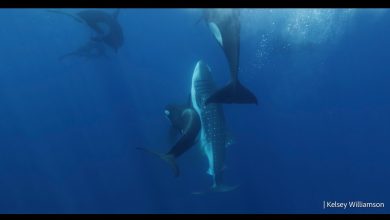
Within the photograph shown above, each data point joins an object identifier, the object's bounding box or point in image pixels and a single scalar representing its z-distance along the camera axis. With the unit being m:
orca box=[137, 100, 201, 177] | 5.38
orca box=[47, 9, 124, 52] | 6.81
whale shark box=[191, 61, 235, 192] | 5.82
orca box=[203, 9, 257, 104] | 4.75
